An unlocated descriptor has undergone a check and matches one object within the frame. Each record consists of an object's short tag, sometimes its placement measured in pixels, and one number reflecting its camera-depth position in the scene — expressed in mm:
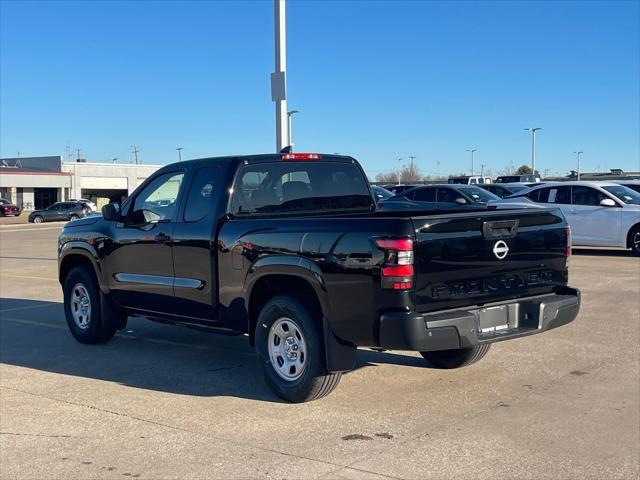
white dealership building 70375
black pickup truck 5230
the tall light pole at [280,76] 13312
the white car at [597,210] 16422
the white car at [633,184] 21912
